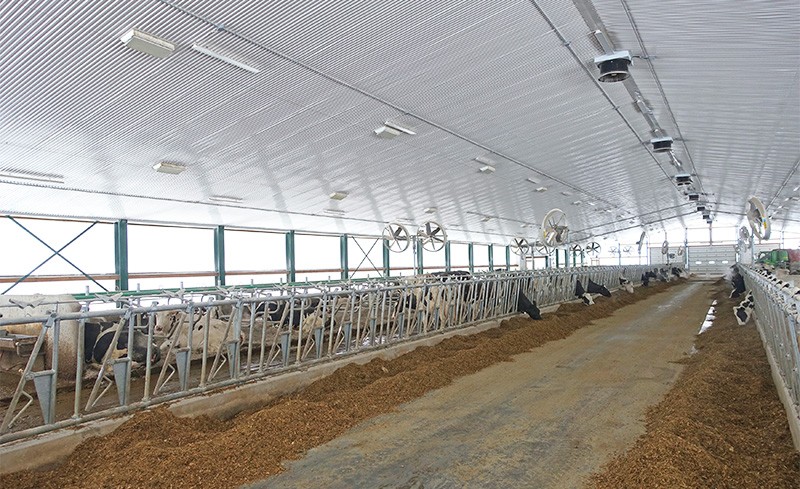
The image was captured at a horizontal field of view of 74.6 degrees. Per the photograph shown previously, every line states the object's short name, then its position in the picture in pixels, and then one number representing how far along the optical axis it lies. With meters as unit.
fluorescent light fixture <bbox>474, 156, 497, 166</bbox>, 14.69
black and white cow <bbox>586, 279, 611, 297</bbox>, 18.38
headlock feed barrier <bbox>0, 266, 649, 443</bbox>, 4.79
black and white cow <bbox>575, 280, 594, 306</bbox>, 16.06
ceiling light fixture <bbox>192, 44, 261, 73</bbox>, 6.66
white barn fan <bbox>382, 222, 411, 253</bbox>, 14.52
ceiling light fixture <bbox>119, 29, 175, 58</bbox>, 5.94
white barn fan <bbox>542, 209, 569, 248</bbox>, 15.76
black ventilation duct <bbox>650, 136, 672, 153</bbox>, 14.48
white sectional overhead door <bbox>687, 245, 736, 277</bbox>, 45.53
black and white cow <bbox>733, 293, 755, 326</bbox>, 10.84
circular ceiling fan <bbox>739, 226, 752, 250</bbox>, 23.41
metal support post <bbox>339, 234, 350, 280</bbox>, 24.89
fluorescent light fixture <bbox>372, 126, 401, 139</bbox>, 10.76
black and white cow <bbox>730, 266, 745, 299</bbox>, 17.66
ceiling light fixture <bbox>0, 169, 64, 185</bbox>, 10.11
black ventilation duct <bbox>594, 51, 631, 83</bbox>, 8.73
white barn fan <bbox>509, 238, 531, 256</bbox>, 21.39
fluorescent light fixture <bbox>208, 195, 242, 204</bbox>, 14.60
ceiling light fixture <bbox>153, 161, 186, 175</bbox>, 10.94
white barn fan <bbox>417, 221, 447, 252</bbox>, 15.14
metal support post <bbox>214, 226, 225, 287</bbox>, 19.16
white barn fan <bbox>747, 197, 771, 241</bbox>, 12.81
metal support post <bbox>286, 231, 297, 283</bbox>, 21.94
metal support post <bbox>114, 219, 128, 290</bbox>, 15.99
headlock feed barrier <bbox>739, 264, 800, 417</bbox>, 4.07
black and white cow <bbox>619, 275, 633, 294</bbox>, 22.71
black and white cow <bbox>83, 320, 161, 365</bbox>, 6.66
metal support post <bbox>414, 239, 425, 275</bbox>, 27.94
